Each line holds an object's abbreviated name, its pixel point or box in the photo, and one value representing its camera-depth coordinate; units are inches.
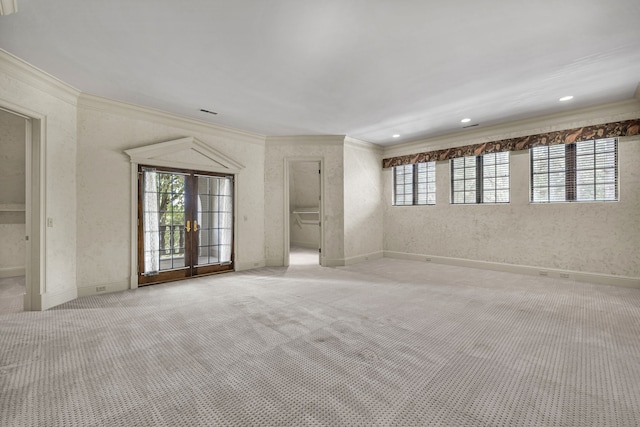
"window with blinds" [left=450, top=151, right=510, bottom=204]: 237.0
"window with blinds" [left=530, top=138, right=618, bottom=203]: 192.2
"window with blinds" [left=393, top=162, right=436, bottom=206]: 280.7
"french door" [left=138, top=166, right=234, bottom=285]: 190.7
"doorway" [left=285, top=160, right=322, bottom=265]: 366.6
